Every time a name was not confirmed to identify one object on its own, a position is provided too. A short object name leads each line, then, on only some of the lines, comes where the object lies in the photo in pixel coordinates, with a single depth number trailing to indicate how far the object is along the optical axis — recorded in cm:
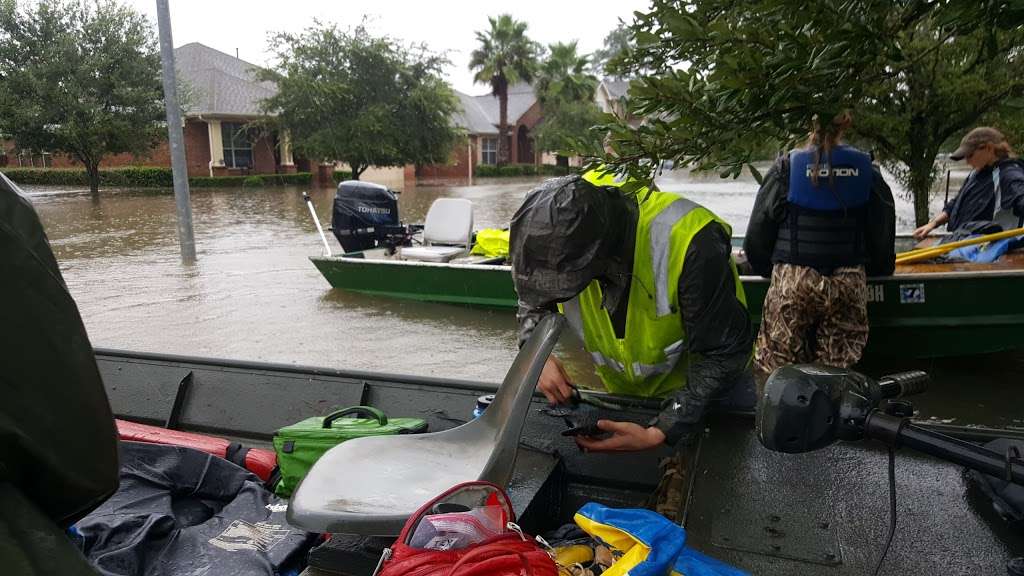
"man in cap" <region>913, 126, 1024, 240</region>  555
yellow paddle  574
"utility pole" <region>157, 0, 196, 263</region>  1138
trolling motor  127
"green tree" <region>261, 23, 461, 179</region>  2575
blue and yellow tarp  168
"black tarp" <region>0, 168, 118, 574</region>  91
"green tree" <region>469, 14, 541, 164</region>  3841
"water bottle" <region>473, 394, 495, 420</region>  275
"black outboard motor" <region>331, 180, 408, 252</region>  942
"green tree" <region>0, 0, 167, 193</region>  2408
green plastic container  276
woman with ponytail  450
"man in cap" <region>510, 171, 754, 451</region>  216
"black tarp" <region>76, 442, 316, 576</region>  245
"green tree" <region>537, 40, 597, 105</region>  3897
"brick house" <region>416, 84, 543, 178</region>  3947
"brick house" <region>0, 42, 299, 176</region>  3008
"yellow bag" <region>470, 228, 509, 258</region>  875
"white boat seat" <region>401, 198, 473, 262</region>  941
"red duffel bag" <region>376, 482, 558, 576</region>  149
